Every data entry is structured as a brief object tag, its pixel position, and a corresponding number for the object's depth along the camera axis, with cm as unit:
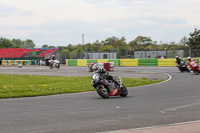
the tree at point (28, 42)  19468
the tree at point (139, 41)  14565
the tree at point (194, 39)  8691
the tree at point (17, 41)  19325
